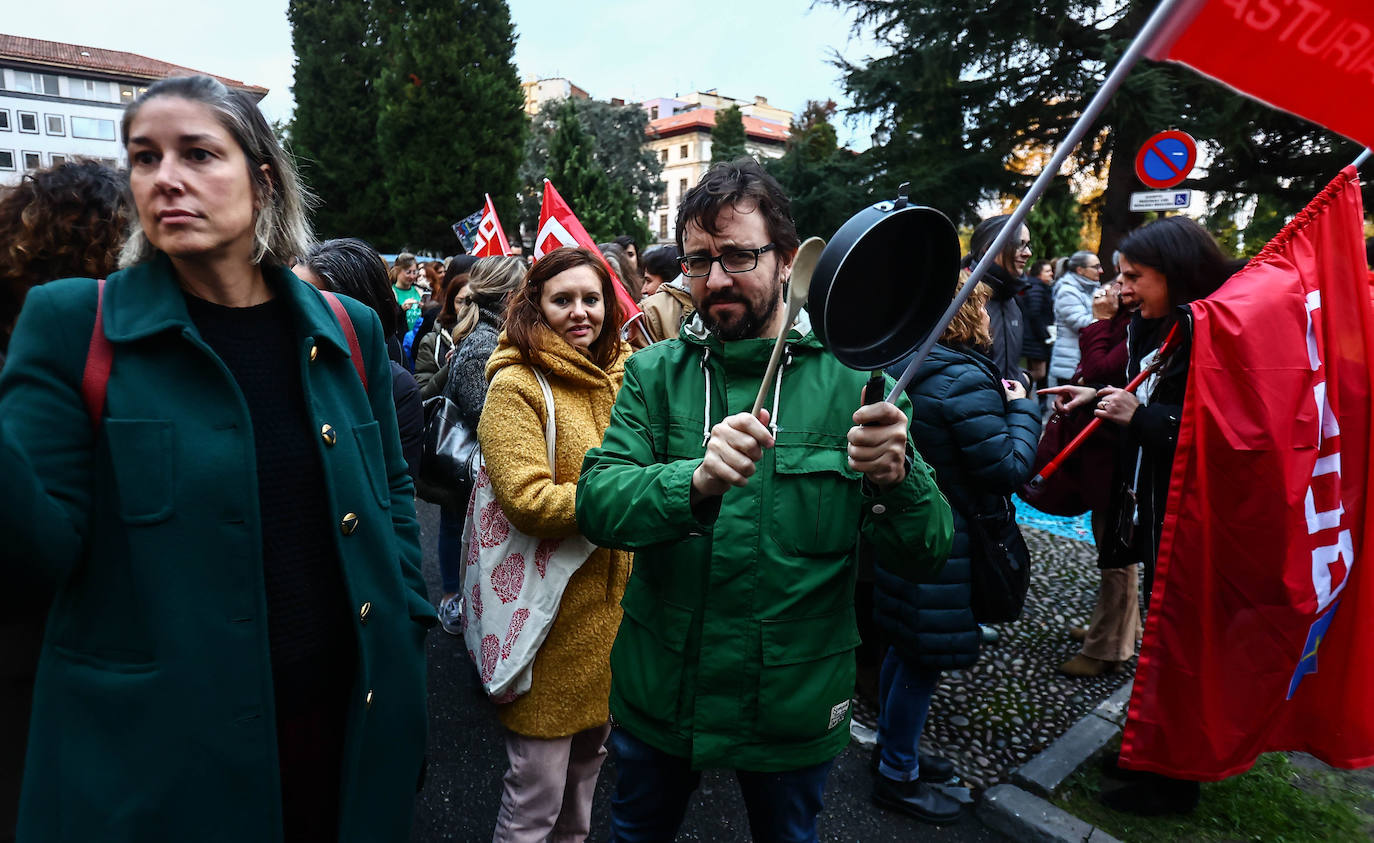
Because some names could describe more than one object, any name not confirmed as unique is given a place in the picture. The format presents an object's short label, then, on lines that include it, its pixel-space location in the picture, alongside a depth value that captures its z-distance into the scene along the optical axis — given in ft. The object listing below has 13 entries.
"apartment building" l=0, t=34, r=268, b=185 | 154.13
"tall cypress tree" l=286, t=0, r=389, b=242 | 105.29
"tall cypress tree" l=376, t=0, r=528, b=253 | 94.53
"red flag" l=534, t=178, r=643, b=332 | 14.84
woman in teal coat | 4.25
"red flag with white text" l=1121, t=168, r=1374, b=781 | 8.15
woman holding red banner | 9.55
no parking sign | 22.71
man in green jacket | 5.76
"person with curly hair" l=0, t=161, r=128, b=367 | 6.19
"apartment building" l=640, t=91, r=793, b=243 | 199.93
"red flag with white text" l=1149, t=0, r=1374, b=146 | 3.64
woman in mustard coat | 7.50
